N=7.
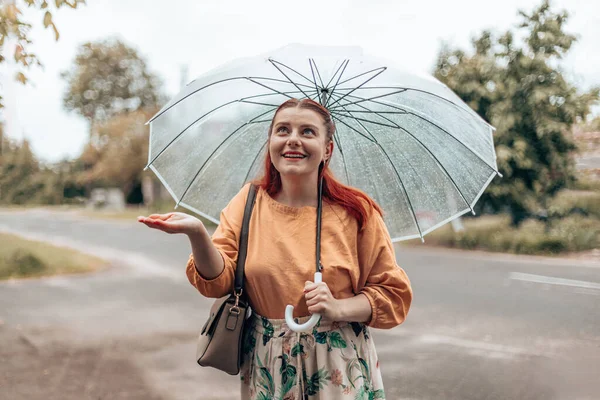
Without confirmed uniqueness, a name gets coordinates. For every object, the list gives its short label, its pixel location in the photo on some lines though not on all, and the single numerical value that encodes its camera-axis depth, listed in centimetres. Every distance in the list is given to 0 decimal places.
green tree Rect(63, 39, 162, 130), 4700
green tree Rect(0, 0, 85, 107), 351
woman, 188
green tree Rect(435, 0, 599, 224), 1416
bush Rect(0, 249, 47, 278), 1051
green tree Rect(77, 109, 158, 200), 3484
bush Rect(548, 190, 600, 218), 1405
